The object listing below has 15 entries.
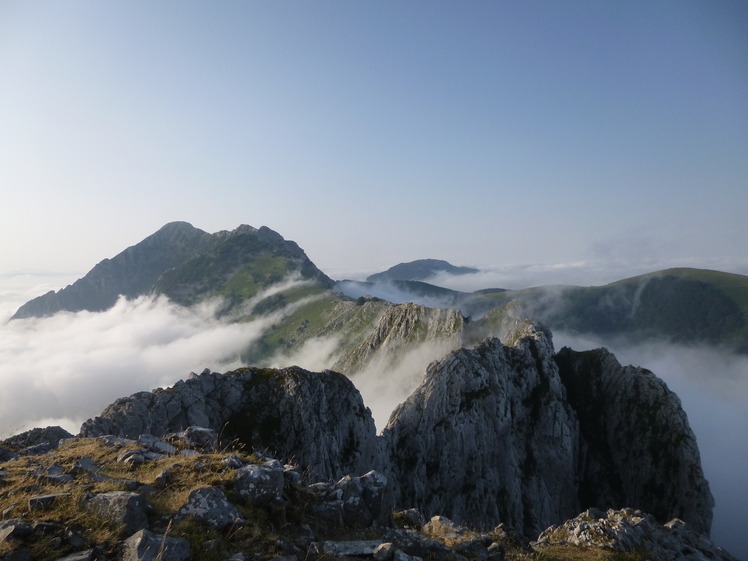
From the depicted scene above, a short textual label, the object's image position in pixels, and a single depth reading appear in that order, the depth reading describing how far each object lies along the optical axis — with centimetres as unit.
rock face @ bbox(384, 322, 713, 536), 7662
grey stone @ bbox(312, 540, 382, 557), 1243
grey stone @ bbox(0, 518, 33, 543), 967
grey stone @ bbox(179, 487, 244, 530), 1190
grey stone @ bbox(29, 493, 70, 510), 1132
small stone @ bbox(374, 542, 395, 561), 1252
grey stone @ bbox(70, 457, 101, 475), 1507
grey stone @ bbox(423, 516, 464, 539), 1812
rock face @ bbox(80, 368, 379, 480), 5784
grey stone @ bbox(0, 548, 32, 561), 920
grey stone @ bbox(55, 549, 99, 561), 944
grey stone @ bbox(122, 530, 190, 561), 988
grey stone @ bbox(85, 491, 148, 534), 1105
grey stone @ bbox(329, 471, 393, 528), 1612
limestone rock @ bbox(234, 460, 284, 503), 1384
